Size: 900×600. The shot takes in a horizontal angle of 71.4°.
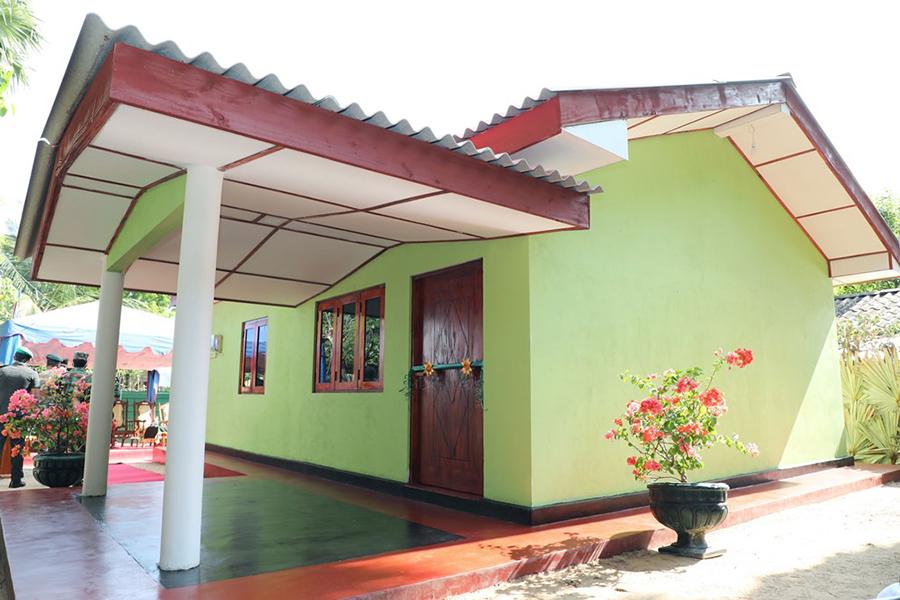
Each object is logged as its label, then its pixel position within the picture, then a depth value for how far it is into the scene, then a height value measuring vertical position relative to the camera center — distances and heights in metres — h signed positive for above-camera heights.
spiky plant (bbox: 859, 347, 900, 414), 9.58 +0.24
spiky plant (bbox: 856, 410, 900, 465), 9.37 -0.65
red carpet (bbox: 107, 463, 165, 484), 8.74 -1.17
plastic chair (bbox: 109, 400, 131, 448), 13.67 -0.65
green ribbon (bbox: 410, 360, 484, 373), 6.34 +0.32
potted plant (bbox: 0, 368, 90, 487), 7.32 -0.36
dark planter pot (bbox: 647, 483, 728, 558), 4.77 -0.87
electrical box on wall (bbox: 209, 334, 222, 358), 12.45 +1.03
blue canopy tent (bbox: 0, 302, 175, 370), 10.34 +1.09
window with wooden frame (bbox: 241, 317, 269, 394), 10.93 +0.72
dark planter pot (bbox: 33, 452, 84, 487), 7.34 -0.84
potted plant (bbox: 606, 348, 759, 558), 4.79 -0.39
